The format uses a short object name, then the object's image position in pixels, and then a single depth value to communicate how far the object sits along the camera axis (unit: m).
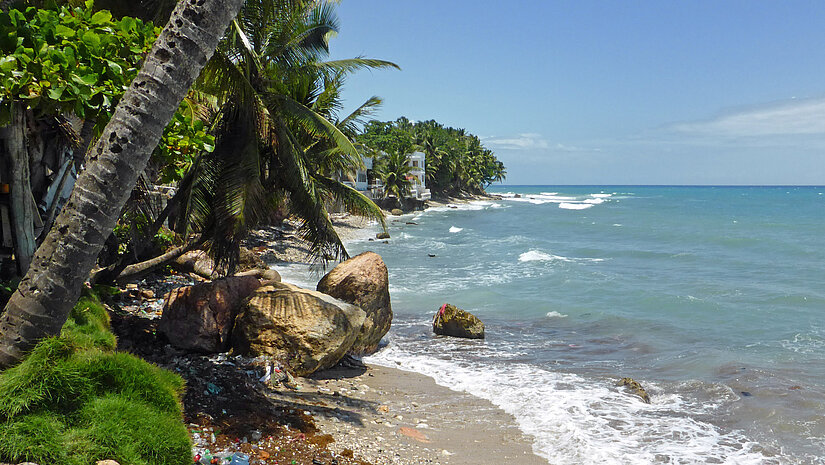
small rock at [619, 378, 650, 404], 9.31
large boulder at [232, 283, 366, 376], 8.69
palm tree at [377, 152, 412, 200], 63.97
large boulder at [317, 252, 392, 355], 10.95
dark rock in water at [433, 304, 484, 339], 13.01
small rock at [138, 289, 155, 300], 11.67
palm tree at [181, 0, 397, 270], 9.38
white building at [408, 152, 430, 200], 74.00
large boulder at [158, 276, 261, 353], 8.77
